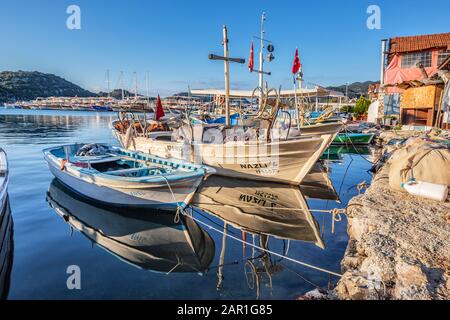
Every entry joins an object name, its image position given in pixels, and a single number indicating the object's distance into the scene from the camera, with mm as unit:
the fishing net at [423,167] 7523
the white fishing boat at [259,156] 11352
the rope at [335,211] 7449
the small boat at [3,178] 7129
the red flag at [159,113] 16984
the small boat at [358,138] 23791
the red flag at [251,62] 19609
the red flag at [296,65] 17844
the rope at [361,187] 11641
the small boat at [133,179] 8399
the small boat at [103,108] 119738
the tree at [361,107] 43969
